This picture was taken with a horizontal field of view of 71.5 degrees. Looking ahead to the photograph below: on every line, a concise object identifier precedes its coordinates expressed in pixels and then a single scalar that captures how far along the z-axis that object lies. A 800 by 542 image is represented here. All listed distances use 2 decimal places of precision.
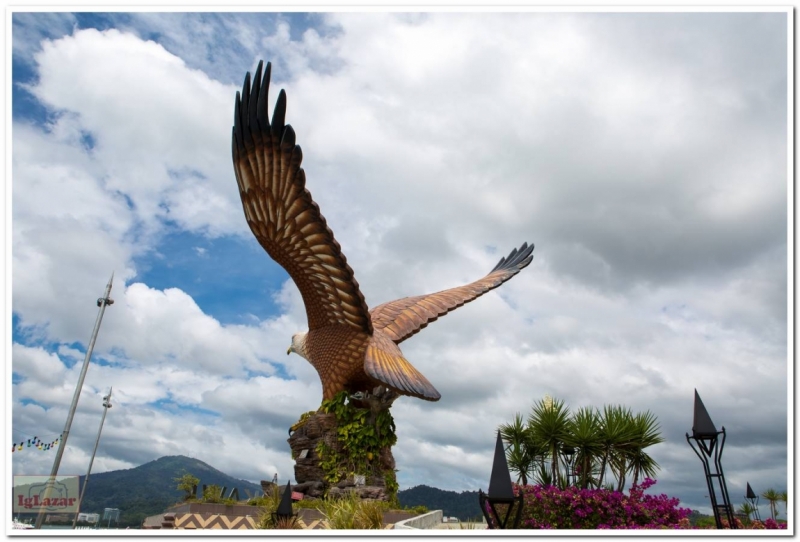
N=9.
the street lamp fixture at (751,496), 14.72
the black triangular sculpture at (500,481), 5.39
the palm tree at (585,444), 12.56
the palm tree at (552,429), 13.02
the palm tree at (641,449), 12.63
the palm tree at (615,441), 12.55
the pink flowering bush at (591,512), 11.12
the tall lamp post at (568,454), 12.93
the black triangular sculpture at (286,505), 9.44
